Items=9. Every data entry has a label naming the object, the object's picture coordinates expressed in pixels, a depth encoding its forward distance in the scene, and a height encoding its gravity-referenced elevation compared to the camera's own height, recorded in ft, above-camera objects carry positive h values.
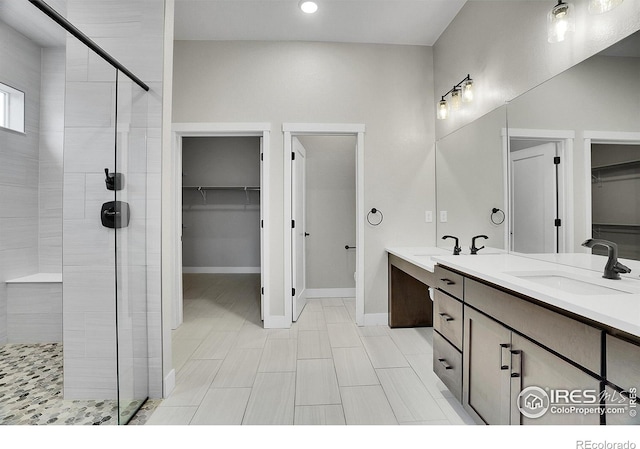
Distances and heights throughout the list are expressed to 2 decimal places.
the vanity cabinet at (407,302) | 10.18 -2.56
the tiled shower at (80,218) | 3.52 +0.11
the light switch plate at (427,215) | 10.66 +0.35
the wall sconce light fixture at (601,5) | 4.56 +3.34
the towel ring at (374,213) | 10.49 +0.31
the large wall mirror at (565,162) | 4.46 +1.17
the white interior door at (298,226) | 10.47 -0.03
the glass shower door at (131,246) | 5.32 -0.38
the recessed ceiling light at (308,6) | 8.52 +6.16
